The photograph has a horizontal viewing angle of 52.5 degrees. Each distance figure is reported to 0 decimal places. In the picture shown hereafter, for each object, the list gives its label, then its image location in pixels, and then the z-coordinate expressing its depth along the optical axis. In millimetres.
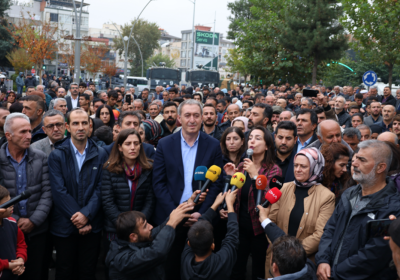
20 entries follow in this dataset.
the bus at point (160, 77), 31594
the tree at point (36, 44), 37500
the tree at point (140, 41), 64850
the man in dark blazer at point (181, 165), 4480
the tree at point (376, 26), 15000
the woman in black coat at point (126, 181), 4438
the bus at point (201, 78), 30312
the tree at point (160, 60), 88875
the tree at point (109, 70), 56253
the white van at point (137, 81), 43281
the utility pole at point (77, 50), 18812
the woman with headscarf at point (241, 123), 6883
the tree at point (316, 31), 20906
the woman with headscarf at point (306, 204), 3898
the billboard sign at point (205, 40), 52688
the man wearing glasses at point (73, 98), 11672
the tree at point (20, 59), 41312
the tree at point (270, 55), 24344
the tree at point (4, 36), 40578
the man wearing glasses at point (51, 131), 5215
